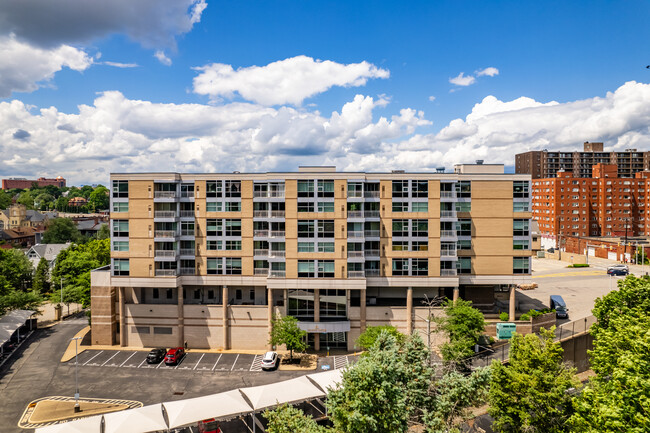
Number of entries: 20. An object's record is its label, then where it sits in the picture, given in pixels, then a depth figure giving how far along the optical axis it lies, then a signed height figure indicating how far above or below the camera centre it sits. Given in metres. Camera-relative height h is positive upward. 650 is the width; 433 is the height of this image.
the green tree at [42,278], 83.38 -12.51
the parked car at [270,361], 45.19 -16.37
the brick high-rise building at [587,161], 162.90 +24.42
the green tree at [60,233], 115.50 -4.17
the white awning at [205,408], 29.14 -14.39
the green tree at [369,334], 43.66 -13.18
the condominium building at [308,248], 49.41 -3.70
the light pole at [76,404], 36.28 -17.16
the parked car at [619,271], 78.80 -10.33
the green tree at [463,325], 41.89 -11.56
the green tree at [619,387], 16.56 -8.19
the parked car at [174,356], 46.62 -16.37
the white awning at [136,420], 28.05 -14.62
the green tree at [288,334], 46.09 -13.56
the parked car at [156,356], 47.12 -16.43
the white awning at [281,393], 31.34 -14.22
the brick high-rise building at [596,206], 125.12 +4.09
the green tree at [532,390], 24.91 -11.07
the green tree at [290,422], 22.18 -11.78
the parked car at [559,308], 55.72 -12.62
